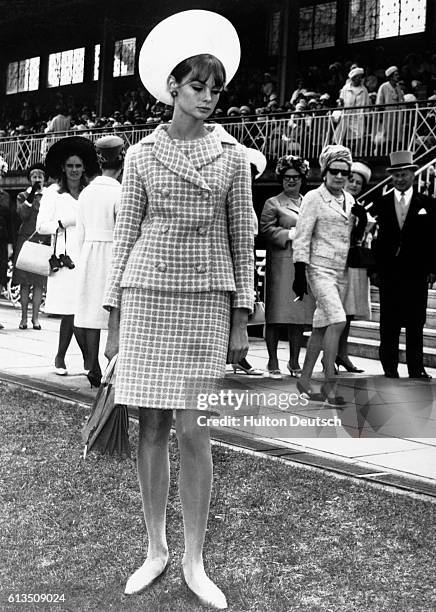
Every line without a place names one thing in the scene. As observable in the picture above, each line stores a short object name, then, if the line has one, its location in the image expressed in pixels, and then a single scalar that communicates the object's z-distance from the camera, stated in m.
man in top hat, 9.45
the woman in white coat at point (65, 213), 8.45
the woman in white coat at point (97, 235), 7.80
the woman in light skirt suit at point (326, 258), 7.74
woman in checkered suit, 3.58
